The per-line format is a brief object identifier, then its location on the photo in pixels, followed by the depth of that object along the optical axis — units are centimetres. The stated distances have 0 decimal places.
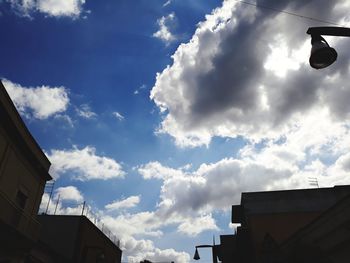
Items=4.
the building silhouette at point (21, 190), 1280
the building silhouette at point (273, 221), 1380
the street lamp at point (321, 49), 425
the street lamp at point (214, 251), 1978
